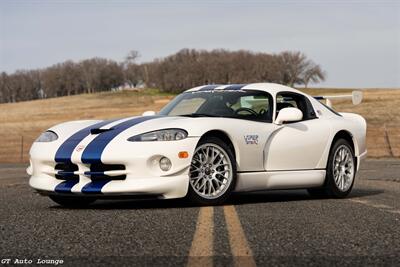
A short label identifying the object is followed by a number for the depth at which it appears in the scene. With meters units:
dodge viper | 10.59
